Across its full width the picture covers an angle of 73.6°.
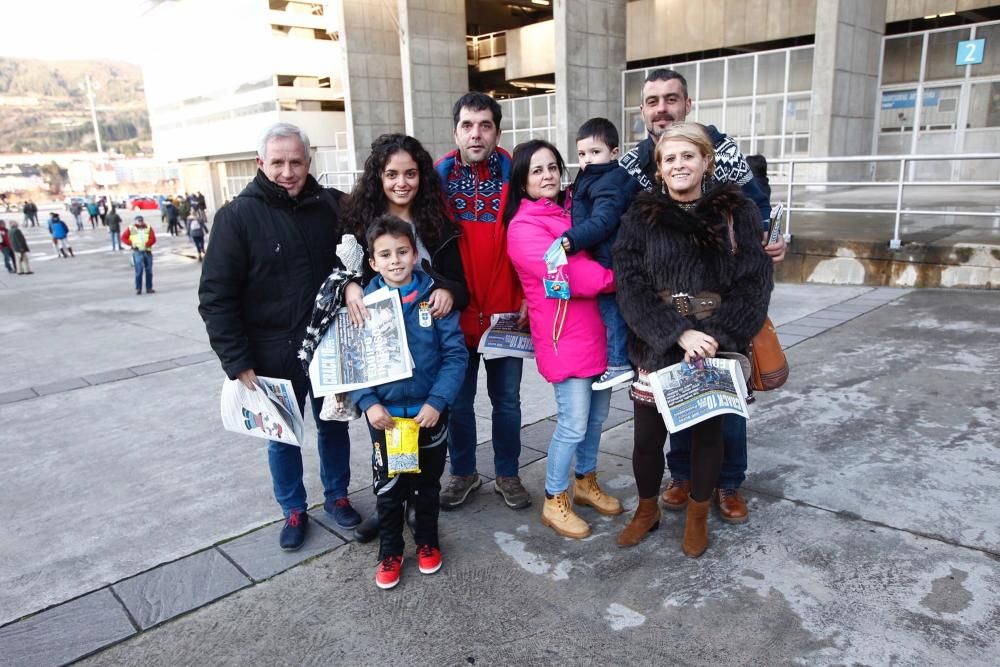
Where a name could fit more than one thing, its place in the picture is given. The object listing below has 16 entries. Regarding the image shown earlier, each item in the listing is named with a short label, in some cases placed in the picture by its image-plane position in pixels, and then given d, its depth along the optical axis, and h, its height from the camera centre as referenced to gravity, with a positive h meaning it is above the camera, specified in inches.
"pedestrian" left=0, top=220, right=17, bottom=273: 714.8 -61.0
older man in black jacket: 116.0 -15.3
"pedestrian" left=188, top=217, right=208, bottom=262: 772.6 -51.6
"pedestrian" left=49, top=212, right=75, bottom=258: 854.5 -49.1
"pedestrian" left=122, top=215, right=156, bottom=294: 500.1 -48.0
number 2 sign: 645.9 +104.0
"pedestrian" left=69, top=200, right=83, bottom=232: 1498.5 -50.1
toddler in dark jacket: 113.6 -6.2
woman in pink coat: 117.3 -24.1
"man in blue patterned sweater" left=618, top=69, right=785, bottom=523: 118.0 +0.4
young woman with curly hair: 117.2 -4.3
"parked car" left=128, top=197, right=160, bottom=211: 2317.8 -62.3
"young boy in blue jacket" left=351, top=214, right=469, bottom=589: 111.0 -35.7
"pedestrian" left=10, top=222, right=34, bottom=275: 693.3 -52.8
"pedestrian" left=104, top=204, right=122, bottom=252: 921.5 -51.3
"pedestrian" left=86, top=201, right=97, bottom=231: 1533.0 -52.6
